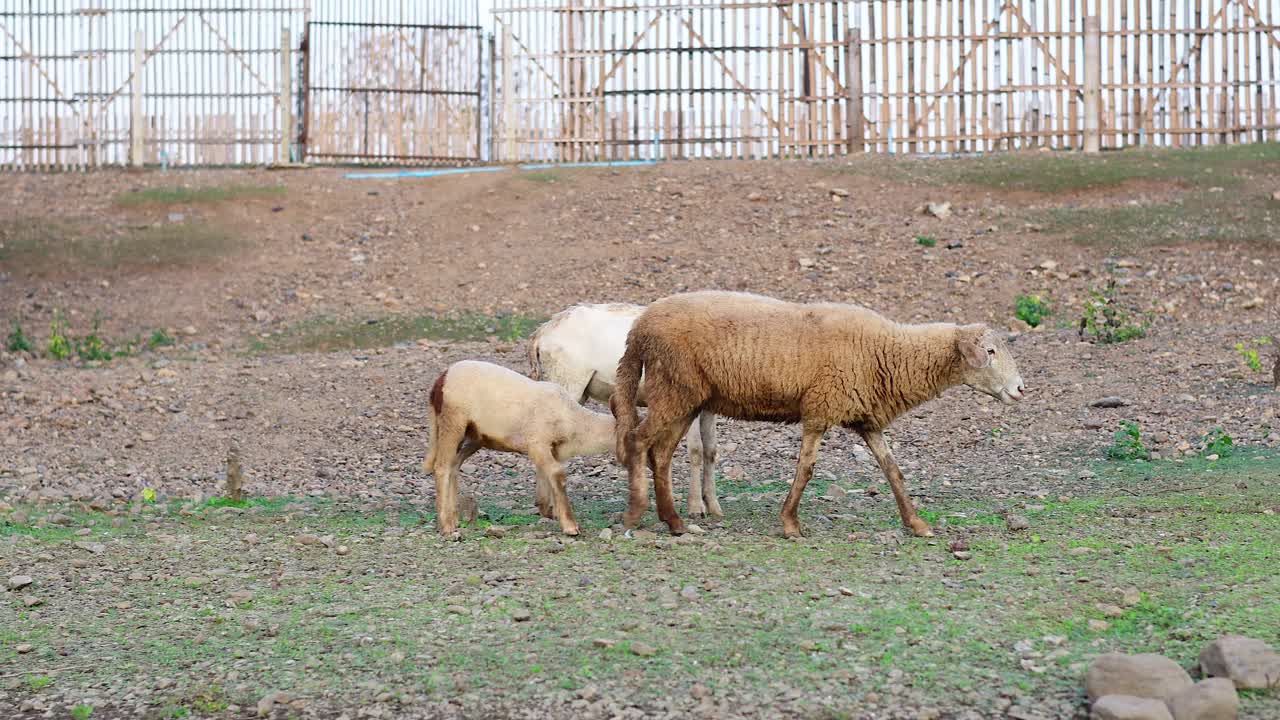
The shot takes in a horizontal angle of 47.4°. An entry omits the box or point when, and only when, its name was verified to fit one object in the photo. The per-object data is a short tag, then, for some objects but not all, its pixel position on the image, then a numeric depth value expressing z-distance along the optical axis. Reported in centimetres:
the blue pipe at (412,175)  2344
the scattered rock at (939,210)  2017
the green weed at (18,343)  1728
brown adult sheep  859
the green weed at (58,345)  1706
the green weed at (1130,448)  1079
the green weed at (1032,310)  1616
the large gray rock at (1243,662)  550
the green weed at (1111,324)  1464
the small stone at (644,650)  609
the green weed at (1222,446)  1070
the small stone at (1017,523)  839
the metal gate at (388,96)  2459
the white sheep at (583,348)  995
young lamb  868
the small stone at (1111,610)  650
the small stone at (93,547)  842
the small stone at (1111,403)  1249
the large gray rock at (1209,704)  521
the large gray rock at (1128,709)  513
